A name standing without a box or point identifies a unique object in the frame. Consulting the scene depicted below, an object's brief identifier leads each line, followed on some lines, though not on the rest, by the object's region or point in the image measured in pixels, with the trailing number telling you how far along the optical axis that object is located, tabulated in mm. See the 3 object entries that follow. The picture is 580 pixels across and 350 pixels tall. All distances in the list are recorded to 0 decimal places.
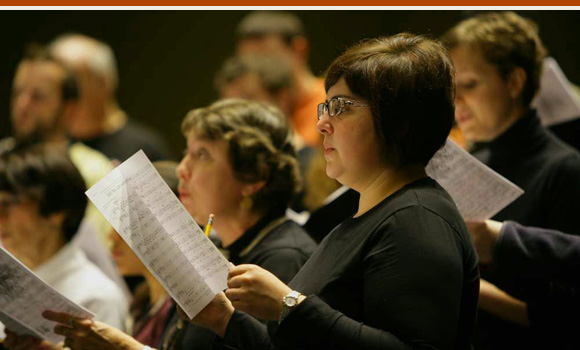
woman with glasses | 2709
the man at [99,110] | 8867
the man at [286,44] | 8750
